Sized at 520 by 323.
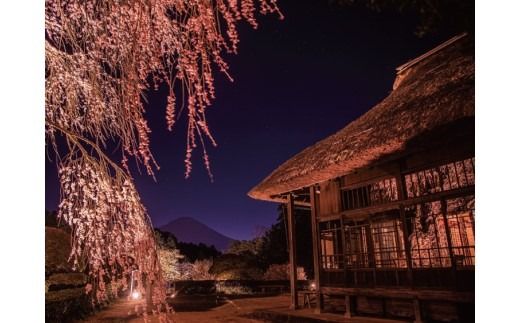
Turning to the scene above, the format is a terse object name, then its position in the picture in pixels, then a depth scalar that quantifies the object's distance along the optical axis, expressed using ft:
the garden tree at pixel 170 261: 72.79
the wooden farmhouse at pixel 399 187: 16.78
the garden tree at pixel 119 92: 8.44
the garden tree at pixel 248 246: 96.78
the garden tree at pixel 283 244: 88.63
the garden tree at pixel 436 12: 7.27
